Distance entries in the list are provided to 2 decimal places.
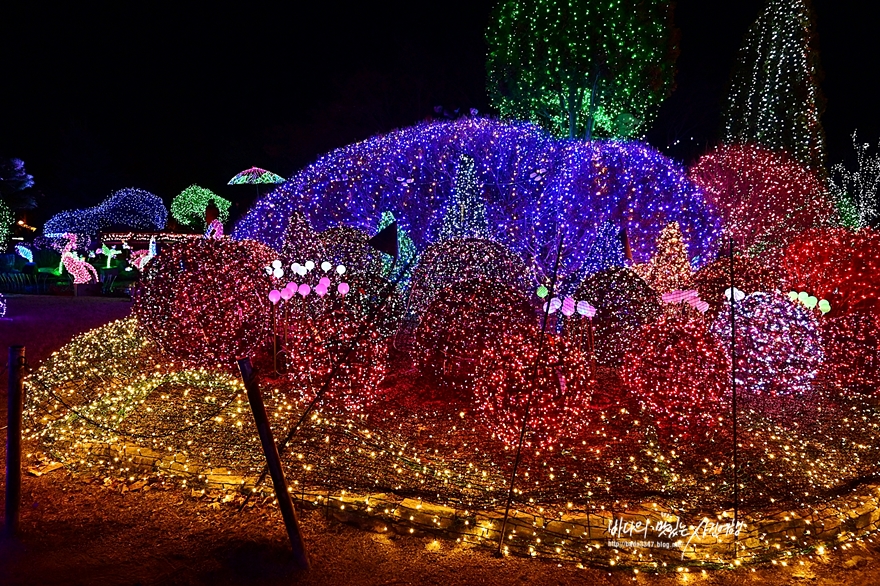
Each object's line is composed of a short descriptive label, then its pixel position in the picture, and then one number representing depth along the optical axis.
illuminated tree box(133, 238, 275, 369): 5.82
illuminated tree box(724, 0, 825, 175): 16.16
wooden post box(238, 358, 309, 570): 3.11
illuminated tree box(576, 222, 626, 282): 10.21
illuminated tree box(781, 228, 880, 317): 7.04
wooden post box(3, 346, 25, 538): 3.49
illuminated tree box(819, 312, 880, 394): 6.43
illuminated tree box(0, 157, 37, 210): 23.30
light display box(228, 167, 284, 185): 19.89
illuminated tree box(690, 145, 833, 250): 12.75
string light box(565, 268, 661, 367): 6.42
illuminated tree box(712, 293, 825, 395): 5.19
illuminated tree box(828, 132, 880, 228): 19.56
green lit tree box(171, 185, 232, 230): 26.05
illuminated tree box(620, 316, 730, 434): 4.66
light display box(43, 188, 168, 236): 23.25
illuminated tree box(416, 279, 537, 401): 5.29
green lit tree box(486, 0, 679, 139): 11.95
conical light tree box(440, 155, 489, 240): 9.48
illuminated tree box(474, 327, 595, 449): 4.31
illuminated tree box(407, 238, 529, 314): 6.50
